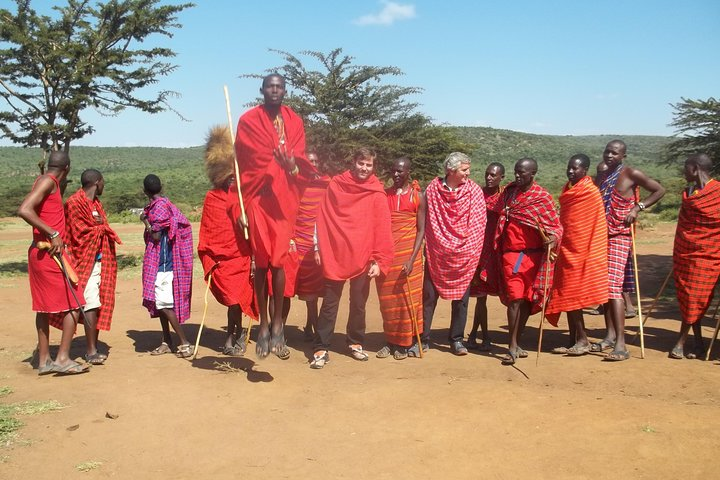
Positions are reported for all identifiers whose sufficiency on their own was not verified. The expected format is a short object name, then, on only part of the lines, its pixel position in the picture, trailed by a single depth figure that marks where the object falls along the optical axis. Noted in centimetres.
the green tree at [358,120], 1533
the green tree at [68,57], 1216
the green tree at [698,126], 1555
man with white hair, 640
